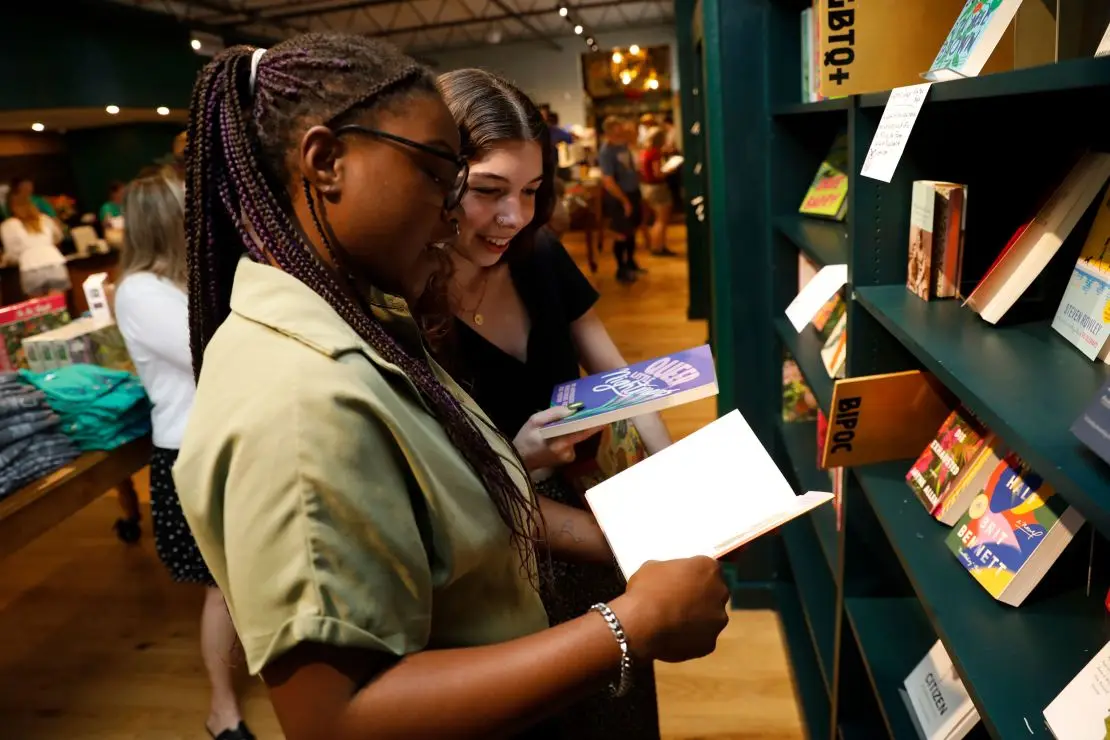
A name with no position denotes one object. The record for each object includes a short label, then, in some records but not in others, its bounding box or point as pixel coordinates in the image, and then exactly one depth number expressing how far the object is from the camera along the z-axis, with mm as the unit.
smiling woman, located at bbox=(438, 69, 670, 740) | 1399
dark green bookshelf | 896
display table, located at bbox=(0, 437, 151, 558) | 2195
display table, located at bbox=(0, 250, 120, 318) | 6656
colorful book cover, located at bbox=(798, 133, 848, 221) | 2010
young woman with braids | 670
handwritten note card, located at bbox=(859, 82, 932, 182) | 1036
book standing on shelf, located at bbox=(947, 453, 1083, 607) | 1015
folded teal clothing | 2434
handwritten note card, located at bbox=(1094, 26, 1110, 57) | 820
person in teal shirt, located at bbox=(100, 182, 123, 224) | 7953
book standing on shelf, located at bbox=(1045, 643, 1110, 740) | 790
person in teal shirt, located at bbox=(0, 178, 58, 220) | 6633
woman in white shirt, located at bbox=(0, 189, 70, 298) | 6270
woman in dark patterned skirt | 2410
